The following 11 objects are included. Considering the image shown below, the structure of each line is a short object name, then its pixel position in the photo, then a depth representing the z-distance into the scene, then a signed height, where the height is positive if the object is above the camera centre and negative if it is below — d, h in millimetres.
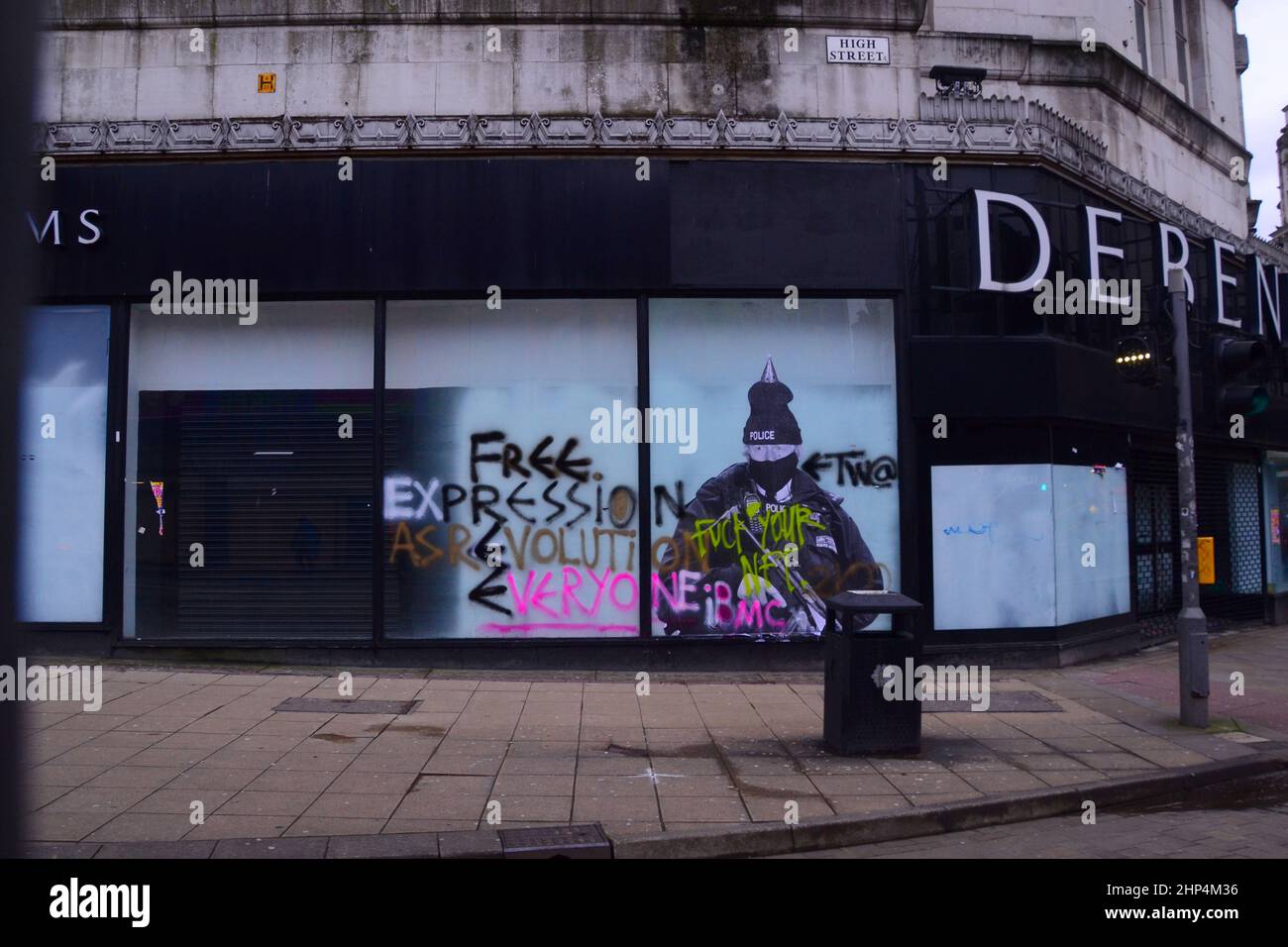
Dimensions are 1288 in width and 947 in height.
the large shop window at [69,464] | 10969 +729
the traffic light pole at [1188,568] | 8477 -492
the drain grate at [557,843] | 5469 -1873
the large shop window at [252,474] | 10961 +576
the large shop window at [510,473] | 10883 +554
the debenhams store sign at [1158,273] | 11297 +3406
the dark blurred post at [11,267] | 1960 +564
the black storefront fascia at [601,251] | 10914 +3121
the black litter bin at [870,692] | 7539 -1383
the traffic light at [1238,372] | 9250 +1384
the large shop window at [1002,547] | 11203 -357
